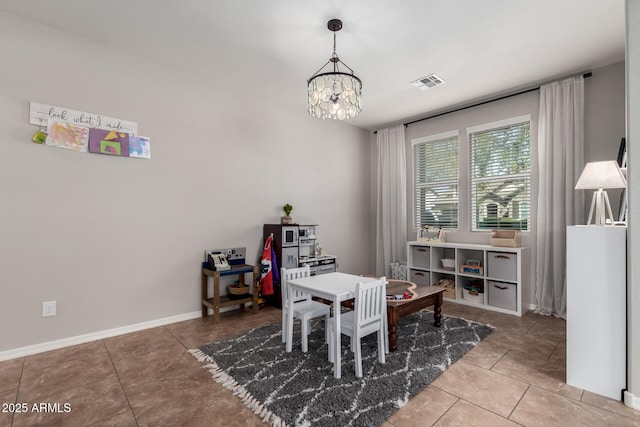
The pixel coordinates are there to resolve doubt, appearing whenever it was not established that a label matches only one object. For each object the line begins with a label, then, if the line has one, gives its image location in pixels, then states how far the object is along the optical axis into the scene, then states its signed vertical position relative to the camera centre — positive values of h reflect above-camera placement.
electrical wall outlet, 2.70 -0.84
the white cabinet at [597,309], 1.97 -0.64
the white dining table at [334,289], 2.20 -0.60
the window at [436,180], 4.71 +0.57
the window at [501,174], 4.00 +0.56
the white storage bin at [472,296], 3.99 -1.10
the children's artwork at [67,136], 2.73 +0.74
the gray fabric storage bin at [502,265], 3.68 -0.63
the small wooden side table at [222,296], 3.43 -0.95
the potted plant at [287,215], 4.30 +0.00
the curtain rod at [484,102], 3.69 +1.60
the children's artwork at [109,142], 2.93 +0.73
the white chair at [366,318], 2.21 -0.81
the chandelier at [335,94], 2.43 +0.98
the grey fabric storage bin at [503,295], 3.68 -1.00
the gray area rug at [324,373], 1.83 -1.19
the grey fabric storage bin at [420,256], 4.54 -0.63
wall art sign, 2.68 +0.92
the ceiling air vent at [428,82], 3.66 +1.66
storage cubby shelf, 3.69 -0.78
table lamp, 2.49 +0.32
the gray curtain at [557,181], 3.47 +0.40
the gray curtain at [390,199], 5.16 +0.27
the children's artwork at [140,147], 3.16 +0.72
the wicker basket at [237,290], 3.71 -0.92
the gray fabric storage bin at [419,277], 4.55 -0.95
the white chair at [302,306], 2.61 -0.84
